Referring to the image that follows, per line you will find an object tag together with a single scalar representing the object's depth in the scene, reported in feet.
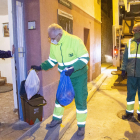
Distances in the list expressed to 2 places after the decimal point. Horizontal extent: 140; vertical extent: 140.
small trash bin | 11.35
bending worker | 9.48
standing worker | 12.37
